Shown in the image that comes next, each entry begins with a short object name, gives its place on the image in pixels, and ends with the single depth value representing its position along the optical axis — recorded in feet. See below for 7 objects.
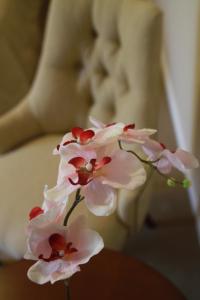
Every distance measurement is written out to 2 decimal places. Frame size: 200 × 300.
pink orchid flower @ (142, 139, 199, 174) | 2.34
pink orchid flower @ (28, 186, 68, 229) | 2.20
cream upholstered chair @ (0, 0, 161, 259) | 3.73
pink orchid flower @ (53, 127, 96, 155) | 2.25
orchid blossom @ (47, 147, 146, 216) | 2.18
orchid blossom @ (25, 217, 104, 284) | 2.21
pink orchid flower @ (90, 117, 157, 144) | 2.26
